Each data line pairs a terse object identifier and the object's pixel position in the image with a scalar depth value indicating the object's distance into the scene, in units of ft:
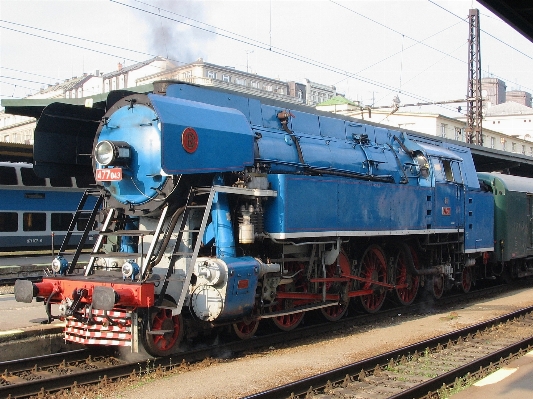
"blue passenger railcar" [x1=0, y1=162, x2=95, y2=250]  62.03
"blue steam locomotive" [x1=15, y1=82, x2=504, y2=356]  25.53
